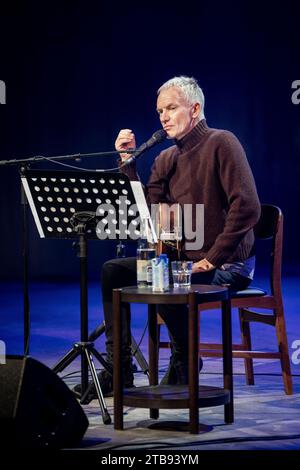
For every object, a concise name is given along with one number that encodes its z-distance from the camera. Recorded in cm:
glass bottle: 726
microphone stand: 792
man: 805
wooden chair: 830
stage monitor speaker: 566
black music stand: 755
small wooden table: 665
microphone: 812
